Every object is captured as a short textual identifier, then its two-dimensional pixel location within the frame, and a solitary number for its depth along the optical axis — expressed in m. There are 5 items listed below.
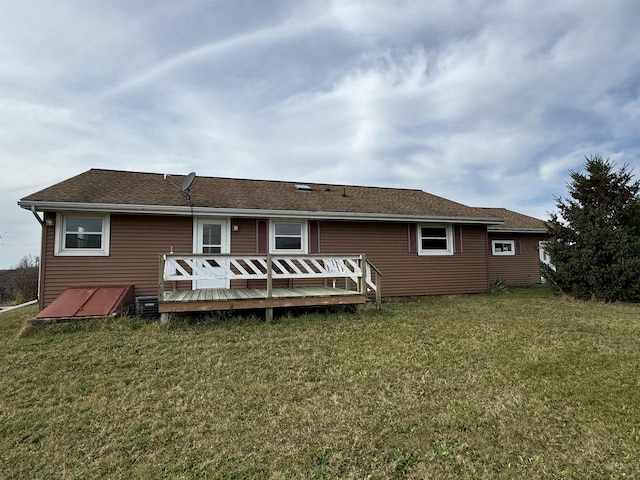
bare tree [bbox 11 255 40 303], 12.14
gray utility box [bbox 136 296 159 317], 6.84
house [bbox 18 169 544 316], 7.55
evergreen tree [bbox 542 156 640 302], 8.94
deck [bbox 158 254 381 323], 5.84
